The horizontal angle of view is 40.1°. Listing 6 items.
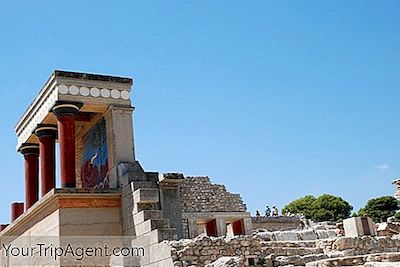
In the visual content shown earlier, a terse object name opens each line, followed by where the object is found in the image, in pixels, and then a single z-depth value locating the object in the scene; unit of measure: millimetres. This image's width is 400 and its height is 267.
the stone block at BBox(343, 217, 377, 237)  15495
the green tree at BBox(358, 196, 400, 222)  57281
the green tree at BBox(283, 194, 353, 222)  61156
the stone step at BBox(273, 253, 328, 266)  11318
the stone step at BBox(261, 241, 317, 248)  14938
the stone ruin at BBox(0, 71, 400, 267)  11008
